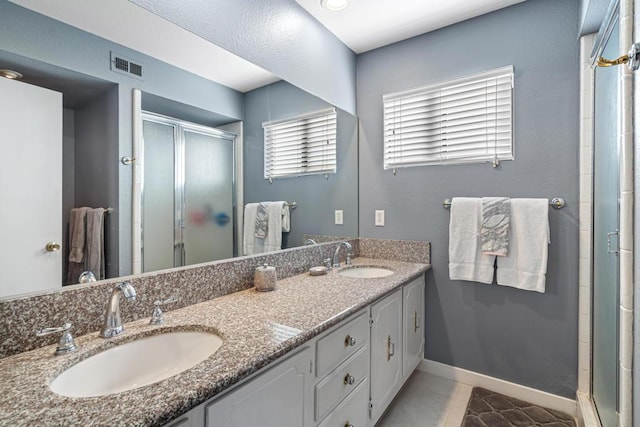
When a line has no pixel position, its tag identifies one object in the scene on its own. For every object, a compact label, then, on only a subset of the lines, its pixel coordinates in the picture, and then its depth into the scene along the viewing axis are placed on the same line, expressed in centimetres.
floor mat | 168
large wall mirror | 89
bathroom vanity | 64
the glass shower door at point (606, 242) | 125
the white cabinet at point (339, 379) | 83
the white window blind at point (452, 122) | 193
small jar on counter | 148
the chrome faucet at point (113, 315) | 95
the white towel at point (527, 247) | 175
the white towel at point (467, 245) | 192
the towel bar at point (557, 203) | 176
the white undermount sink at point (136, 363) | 80
